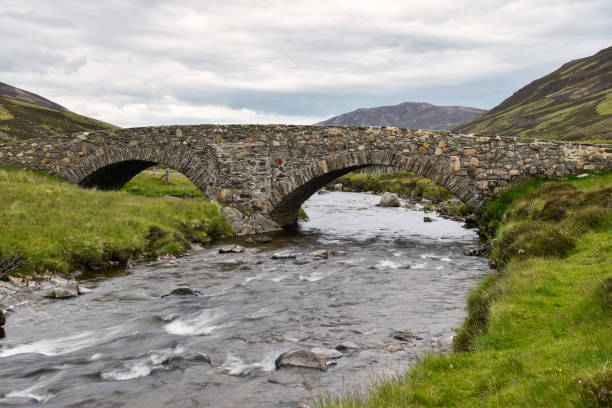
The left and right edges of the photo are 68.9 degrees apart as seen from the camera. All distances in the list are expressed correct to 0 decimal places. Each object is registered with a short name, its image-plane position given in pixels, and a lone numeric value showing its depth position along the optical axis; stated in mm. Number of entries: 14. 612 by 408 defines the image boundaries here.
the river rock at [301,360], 7703
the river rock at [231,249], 19188
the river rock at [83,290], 12491
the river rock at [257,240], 21922
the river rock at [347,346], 8508
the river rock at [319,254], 18180
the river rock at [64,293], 11922
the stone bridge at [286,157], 21891
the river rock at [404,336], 8906
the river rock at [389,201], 42709
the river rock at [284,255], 18203
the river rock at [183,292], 12578
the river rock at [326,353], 7982
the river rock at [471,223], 28422
